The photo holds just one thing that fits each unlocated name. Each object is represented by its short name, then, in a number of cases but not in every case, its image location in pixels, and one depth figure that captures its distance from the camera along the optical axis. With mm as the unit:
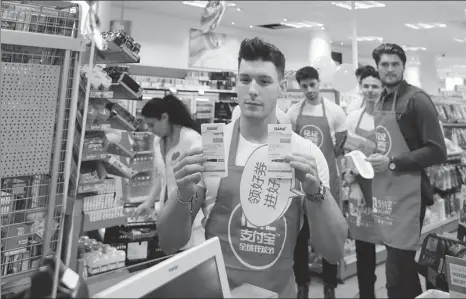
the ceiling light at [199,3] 9995
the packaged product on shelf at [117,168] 2752
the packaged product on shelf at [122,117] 2771
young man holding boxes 1557
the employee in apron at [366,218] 2920
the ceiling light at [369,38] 14445
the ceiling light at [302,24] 12477
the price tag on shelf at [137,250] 3318
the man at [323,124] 3568
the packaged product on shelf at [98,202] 2598
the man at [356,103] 5038
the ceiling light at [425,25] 11716
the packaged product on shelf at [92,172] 2613
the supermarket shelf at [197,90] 7711
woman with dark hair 3338
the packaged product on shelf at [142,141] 6895
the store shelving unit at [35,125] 1659
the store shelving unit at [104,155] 2338
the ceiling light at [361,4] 9602
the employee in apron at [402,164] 2445
